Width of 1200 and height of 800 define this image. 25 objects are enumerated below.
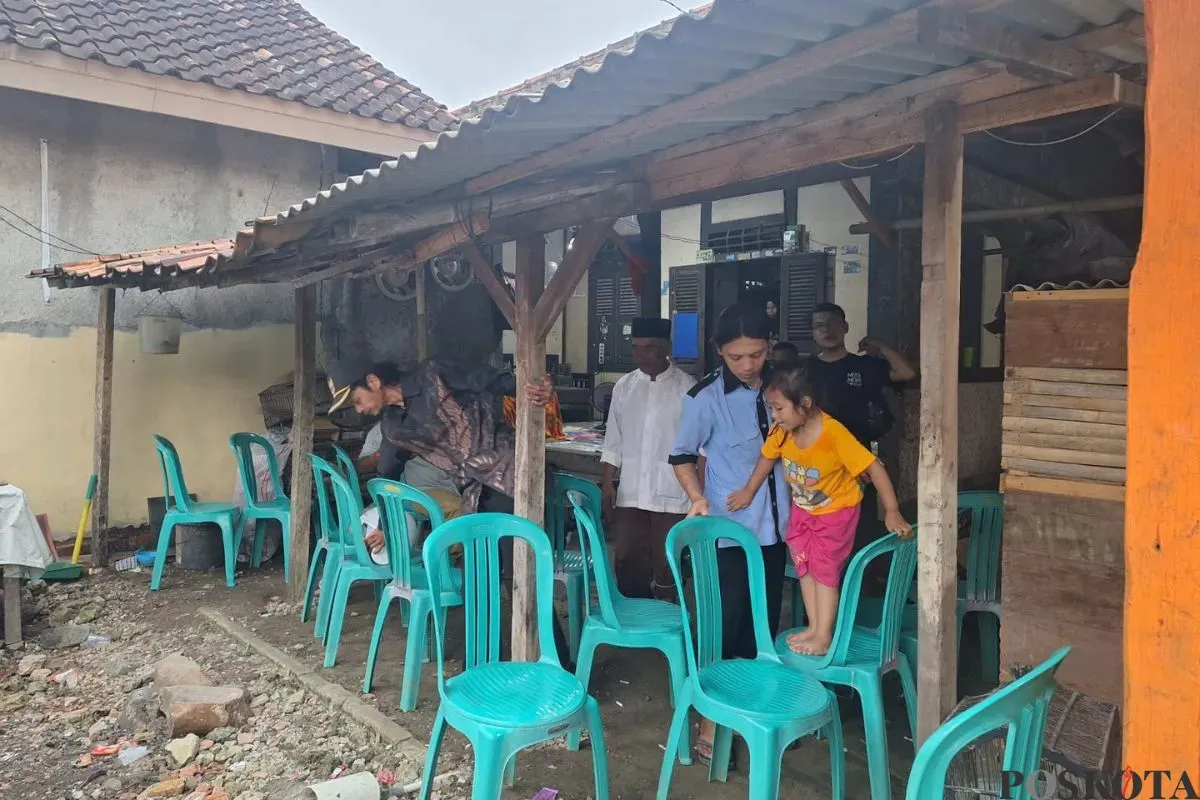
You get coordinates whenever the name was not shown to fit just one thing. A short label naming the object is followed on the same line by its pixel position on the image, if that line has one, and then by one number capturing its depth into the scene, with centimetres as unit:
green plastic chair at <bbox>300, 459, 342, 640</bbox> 529
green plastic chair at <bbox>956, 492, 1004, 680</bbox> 396
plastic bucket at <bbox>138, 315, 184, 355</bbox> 711
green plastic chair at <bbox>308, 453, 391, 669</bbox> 474
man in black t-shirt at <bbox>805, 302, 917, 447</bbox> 469
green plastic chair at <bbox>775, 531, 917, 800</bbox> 294
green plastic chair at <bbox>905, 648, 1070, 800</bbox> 162
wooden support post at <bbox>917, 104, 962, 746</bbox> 251
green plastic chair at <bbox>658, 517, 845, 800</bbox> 260
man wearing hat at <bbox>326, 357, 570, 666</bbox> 477
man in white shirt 445
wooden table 600
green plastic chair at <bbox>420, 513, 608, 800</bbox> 270
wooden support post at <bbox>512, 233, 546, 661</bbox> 406
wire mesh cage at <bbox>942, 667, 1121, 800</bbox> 249
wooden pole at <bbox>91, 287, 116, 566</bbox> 706
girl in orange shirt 325
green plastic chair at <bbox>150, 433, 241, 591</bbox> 653
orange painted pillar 132
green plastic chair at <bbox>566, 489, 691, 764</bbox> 346
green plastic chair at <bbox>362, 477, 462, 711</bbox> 413
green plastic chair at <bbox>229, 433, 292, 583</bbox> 652
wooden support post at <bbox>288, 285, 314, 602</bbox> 597
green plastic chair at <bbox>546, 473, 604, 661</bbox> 439
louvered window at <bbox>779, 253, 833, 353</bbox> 763
